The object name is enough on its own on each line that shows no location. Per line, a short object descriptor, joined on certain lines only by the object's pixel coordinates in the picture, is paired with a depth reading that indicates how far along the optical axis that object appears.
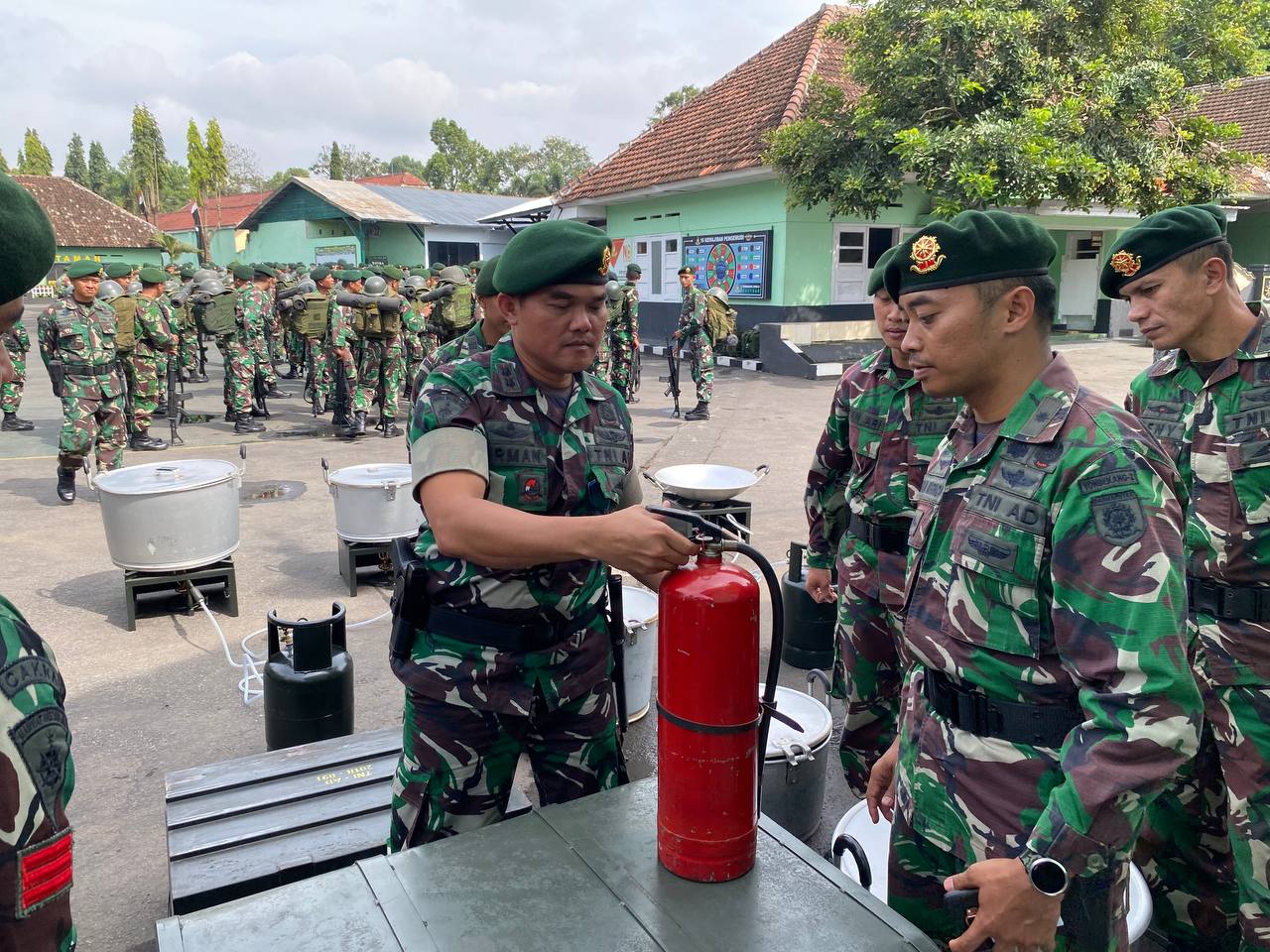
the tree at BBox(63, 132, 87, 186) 81.62
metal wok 4.80
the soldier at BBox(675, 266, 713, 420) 12.47
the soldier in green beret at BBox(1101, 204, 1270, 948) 2.41
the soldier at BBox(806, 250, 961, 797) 3.18
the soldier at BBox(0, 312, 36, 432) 12.12
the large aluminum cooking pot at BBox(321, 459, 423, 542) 5.59
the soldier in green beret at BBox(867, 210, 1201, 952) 1.40
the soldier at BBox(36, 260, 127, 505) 8.05
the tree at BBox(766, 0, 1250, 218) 12.23
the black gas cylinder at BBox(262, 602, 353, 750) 3.46
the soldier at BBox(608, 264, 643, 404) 13.03
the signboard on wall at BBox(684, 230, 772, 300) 17.78
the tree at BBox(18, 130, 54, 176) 68.50
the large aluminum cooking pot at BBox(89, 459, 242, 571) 4.89
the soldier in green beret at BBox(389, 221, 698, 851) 2.11
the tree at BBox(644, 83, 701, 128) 56.53
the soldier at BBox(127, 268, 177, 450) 10.38
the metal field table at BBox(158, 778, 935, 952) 1.41
